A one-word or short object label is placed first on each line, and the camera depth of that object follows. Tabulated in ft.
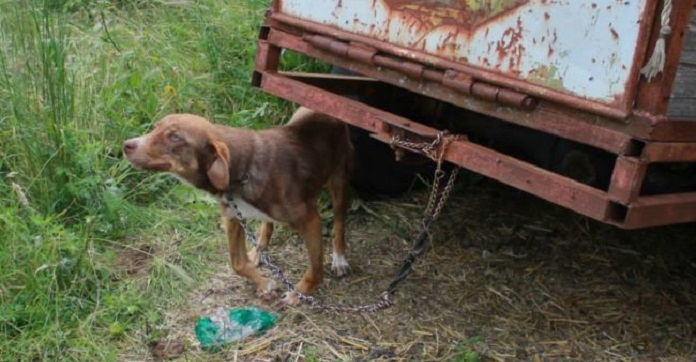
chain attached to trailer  12.17
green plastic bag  13.60
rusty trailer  9.53
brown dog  13.39
